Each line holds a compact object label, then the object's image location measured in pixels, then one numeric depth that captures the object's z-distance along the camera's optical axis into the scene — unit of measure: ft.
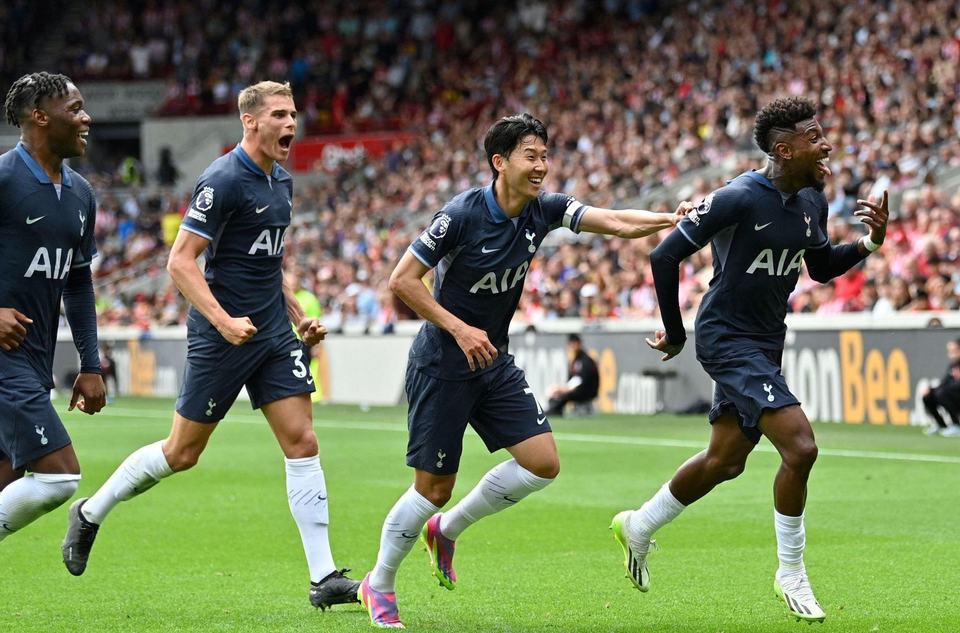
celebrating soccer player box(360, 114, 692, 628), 41.63
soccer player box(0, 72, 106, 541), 39.09
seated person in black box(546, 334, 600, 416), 130.82
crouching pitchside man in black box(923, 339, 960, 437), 102.27
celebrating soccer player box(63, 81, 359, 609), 44.57
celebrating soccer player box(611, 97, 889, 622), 40.60
